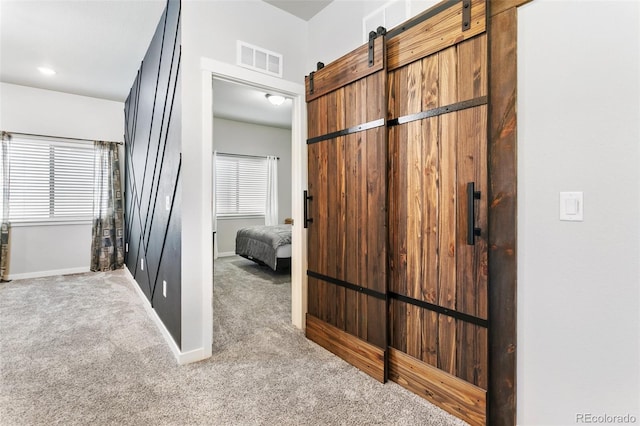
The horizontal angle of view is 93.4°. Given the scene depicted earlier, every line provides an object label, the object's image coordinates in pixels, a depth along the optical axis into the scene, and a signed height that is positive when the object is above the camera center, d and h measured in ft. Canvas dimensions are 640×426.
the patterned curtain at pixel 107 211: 16.17 +0.05
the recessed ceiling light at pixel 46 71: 12.62 +6.01
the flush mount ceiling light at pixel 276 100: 14.28 +5.42
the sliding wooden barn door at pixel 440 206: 4.97 +0.15
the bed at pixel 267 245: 14.71 -1.70
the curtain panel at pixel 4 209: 14.03 +0.10
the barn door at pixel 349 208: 6.37 +0.14
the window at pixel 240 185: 20.72 +1.96
